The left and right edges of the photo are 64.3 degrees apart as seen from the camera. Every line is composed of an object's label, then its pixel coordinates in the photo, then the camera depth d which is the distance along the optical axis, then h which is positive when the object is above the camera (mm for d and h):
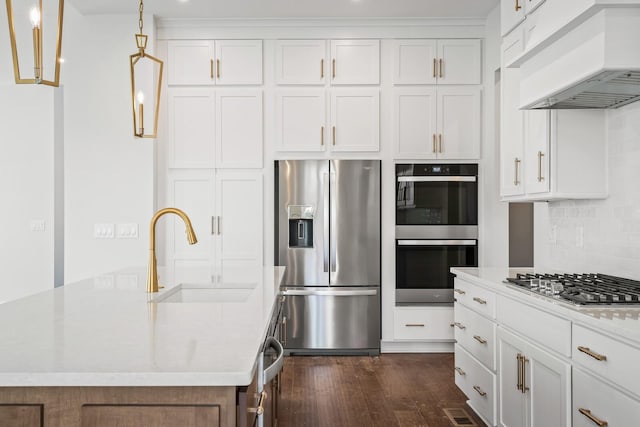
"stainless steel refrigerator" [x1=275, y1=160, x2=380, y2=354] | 4379 -286
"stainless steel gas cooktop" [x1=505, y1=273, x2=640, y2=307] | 1864 -315
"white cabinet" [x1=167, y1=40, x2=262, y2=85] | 4426 +1300
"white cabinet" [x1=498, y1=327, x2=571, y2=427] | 1935 -733
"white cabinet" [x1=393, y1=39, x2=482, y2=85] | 4434 +1316
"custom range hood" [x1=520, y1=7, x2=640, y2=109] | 1877 +588
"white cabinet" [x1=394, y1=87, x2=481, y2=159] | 4426 +793
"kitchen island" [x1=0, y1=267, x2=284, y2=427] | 1065 -336
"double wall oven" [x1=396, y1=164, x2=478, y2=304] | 4422 -132
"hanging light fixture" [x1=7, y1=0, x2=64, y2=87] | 1423 +489
